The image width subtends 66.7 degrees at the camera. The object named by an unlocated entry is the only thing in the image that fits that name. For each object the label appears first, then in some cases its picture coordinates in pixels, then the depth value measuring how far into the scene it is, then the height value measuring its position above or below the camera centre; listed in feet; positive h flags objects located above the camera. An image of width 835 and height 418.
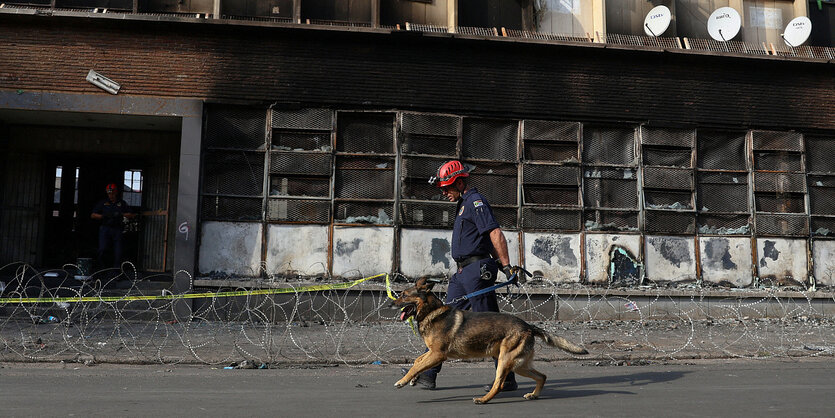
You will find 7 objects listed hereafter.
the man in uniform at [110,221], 44.96 +1.48
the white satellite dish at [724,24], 46.55 +16.94
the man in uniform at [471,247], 21.33 +0.09
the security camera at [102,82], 40.50 +10.20
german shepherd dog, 19.38 -2.64
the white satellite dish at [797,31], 46.83 +16.54
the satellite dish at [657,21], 45.75 +16.78
